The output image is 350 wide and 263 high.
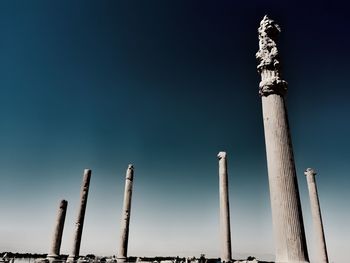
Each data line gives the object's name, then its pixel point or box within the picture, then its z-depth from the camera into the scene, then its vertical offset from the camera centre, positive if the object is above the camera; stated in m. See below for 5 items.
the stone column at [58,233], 18.69 +0.47
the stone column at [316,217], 18.98 +1.94
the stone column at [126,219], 20.03 +1.60
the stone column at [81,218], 19.78 +1.60
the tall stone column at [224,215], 17.42 +1.77
